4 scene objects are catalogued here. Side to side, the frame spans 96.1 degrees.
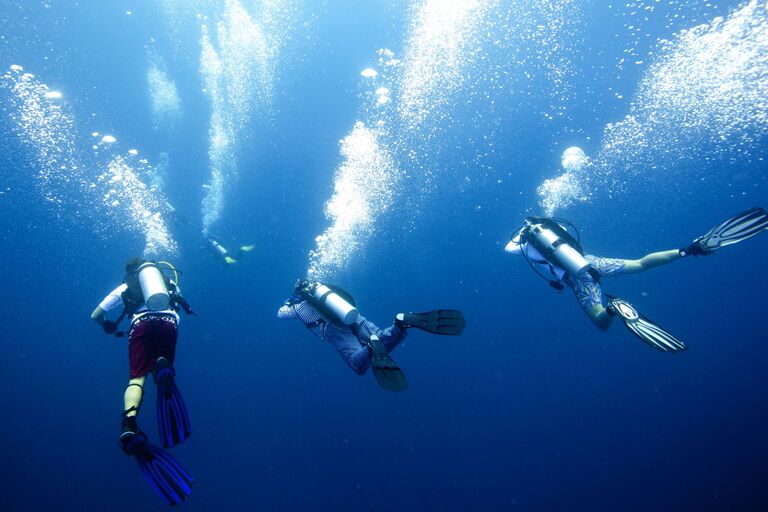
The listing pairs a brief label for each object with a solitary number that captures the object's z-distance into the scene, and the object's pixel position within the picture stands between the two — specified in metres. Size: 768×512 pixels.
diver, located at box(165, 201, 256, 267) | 14.29
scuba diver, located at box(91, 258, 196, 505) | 3.23
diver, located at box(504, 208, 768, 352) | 5.18
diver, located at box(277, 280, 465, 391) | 4.34
